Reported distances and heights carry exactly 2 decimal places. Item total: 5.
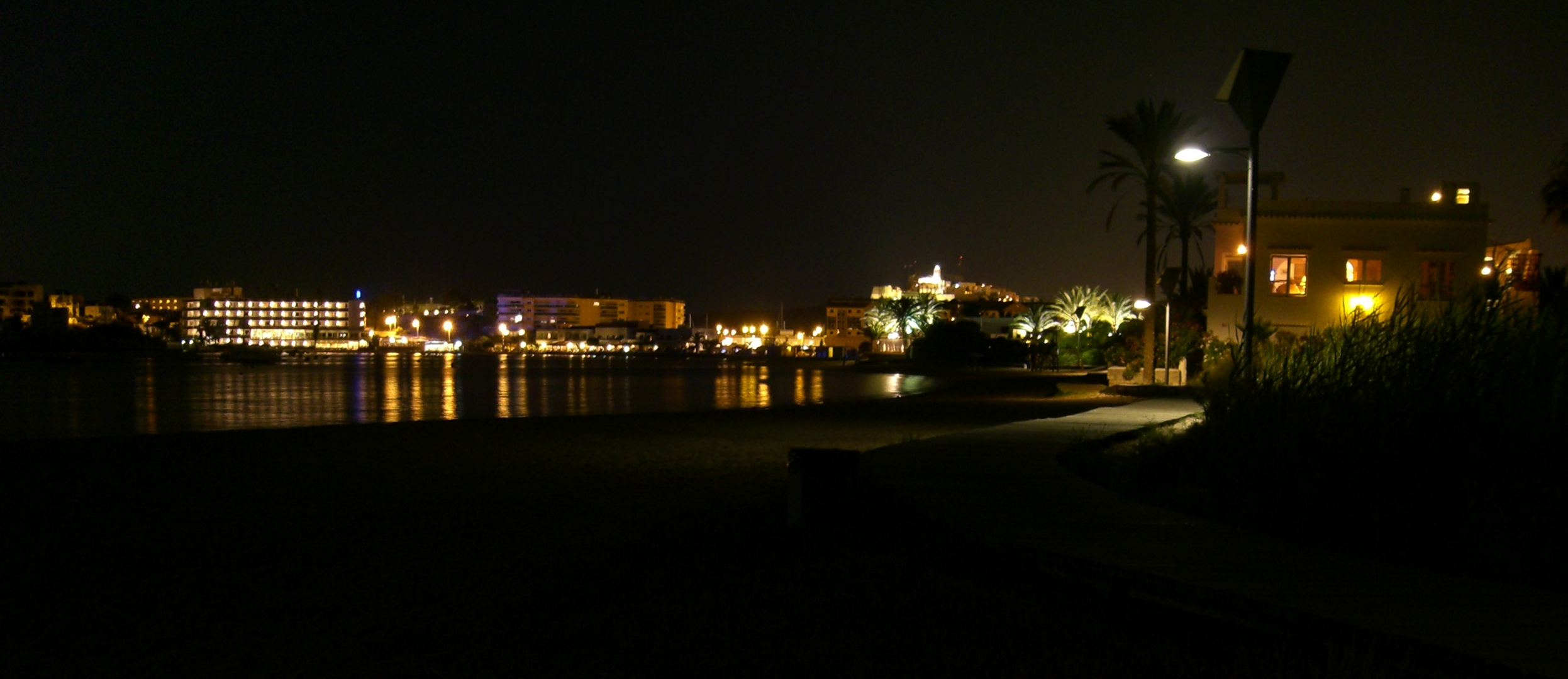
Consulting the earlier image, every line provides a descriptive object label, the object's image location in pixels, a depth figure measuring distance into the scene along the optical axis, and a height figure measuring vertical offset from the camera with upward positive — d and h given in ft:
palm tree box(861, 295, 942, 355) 309.71 -0.02
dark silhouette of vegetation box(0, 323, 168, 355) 390.21 -12.17
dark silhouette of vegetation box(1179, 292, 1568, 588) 22.70 -3.06
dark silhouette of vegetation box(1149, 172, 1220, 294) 162.91 +17.36
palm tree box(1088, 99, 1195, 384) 113.50 +18.73
